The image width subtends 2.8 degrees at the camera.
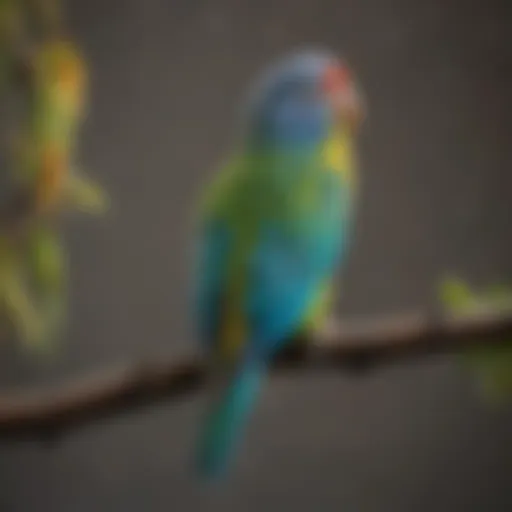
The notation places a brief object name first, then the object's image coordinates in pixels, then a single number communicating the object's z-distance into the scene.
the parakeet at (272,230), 5.42
